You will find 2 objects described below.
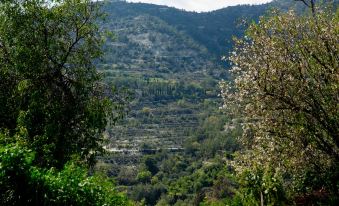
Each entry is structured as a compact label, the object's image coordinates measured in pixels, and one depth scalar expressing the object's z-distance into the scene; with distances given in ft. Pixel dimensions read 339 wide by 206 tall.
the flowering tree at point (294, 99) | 46.70
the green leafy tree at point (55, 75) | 58.44
